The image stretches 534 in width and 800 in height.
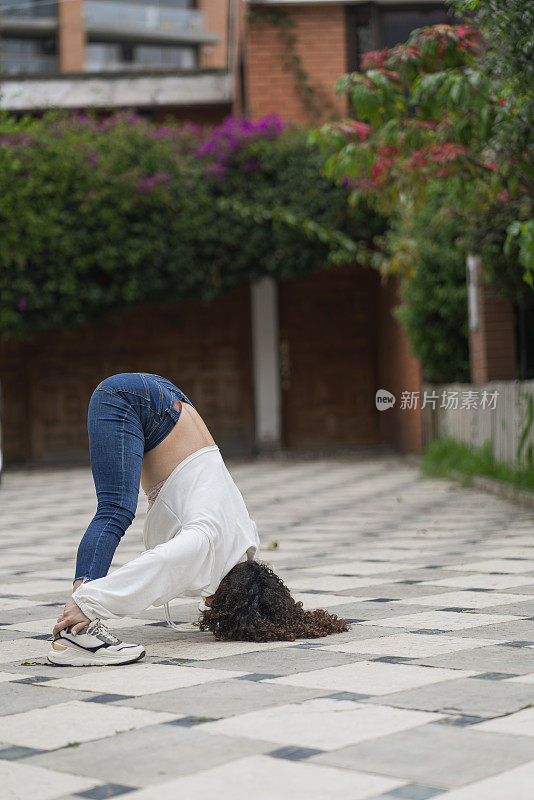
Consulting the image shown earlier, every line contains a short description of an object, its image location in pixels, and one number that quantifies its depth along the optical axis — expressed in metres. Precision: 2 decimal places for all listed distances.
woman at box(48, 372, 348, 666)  3.92
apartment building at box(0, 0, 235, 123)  36.38
